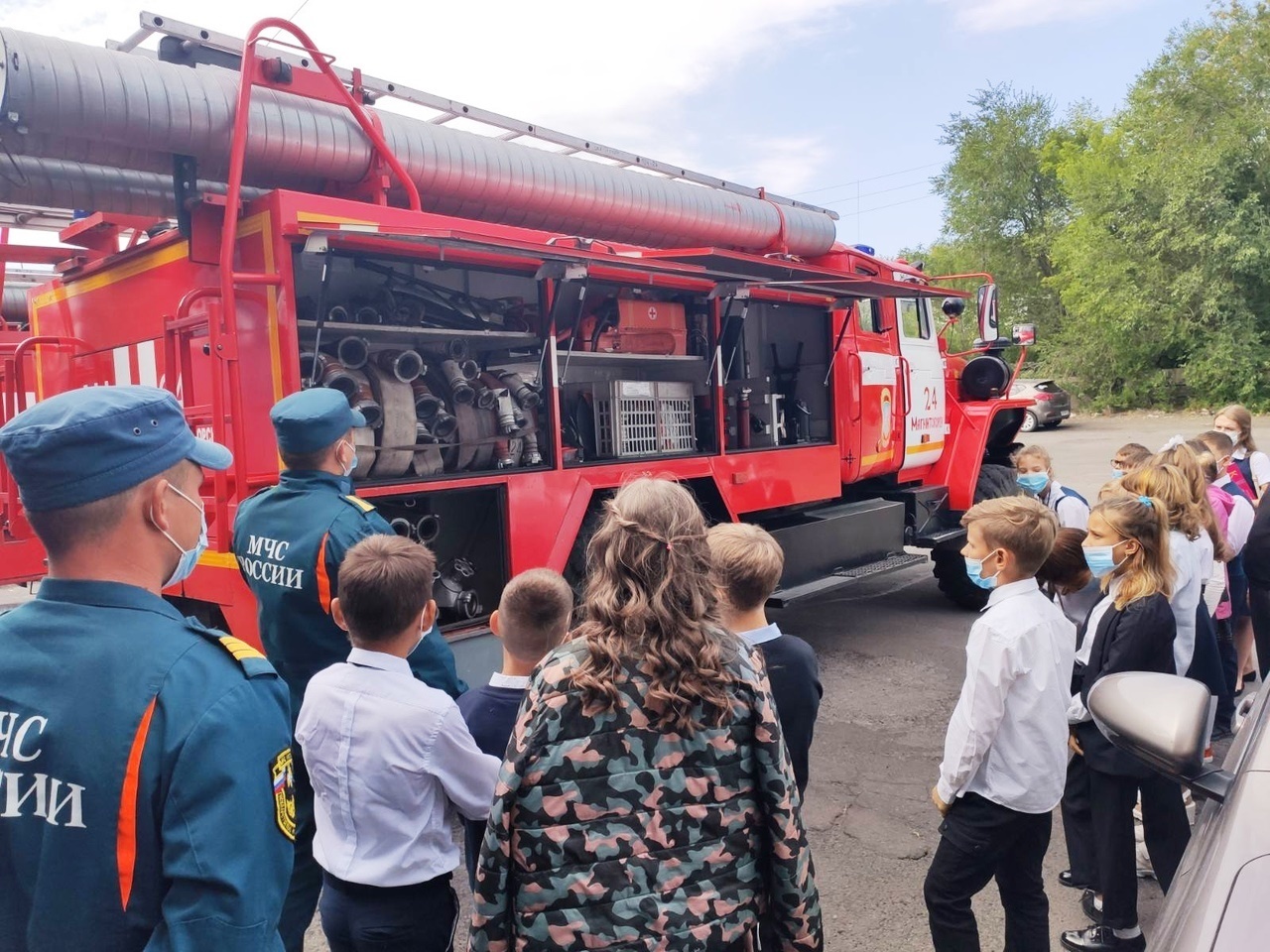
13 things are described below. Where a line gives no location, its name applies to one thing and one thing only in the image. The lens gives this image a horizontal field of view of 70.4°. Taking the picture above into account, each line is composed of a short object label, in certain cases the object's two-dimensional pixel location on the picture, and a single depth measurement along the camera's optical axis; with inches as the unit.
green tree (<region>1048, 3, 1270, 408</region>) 920.9
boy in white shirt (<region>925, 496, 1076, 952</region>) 95.3
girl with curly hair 58.9
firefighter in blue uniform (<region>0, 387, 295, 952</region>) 44.2
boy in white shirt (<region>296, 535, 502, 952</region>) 79.4
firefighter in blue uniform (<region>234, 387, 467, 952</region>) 97.0
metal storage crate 203.3
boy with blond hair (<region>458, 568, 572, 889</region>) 86.7
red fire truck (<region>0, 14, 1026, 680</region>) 141.8
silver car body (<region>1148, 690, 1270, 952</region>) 50.1
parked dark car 936.3
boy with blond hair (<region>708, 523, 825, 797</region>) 88.5
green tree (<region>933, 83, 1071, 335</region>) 1314.0
